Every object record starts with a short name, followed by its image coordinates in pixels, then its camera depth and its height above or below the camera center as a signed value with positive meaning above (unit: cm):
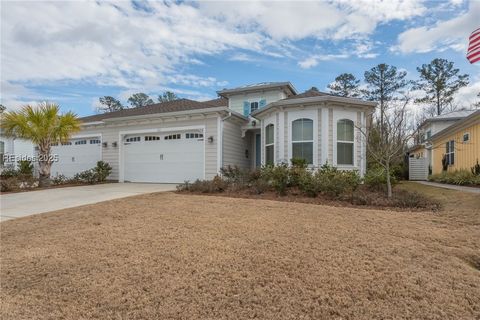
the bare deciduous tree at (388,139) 810 +80
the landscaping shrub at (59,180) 1234 -80
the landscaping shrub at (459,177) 1057 -57
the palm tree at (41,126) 1117 +150
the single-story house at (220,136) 1064 +124
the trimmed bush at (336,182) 756 -51
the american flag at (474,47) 585 +255
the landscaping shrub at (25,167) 1465 -22
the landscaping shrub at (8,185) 1017 -81
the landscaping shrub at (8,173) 1342 -51
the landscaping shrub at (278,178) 834 -44
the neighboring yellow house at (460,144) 1136 +96
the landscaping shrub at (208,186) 900 -76
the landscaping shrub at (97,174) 1282 -53
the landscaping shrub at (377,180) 863 -51
